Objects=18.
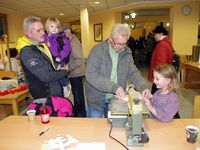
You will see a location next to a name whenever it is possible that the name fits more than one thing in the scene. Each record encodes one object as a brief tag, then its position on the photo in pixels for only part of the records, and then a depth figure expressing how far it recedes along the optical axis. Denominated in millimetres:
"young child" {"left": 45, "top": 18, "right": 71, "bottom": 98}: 2246
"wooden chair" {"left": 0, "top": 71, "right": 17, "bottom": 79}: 3568
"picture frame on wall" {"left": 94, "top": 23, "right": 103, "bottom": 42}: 8249
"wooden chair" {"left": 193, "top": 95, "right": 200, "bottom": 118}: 1775
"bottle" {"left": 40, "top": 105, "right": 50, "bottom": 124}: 1566
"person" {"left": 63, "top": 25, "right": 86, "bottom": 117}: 2961
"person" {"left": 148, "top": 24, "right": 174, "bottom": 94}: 3105
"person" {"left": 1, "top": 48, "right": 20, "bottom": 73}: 3912
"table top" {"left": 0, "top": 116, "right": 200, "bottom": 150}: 1265
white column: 6407
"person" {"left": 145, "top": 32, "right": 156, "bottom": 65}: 8185
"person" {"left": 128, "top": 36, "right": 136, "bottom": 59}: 8926
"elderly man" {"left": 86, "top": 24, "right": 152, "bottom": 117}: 1664
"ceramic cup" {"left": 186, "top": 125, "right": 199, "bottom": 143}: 1266
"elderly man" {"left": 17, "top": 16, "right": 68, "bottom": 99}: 1676
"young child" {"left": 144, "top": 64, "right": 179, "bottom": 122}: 1523
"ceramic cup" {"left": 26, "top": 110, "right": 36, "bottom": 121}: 1573
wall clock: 6406
